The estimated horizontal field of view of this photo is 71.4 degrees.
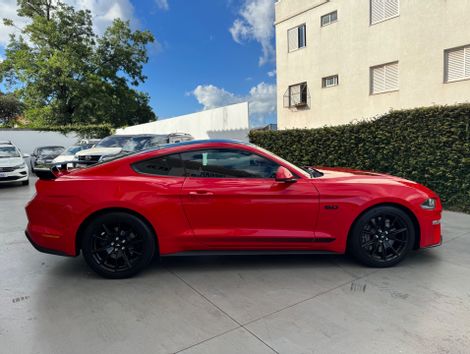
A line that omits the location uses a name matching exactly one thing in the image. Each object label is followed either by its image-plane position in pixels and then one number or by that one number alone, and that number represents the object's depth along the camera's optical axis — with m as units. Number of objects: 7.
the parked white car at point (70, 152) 12.08
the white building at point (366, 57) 11.05
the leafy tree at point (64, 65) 27.58
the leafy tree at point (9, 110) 38.81
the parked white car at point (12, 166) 10.16
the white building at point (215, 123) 14.20
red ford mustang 3.33
